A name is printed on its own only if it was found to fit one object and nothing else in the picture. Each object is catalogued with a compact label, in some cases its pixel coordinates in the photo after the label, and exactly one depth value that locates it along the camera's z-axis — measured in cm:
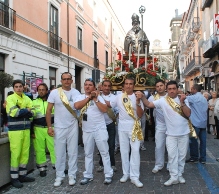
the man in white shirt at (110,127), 593
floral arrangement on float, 611
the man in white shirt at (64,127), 505
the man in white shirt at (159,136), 582
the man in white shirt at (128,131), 502
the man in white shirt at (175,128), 495
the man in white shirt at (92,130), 508
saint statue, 975
